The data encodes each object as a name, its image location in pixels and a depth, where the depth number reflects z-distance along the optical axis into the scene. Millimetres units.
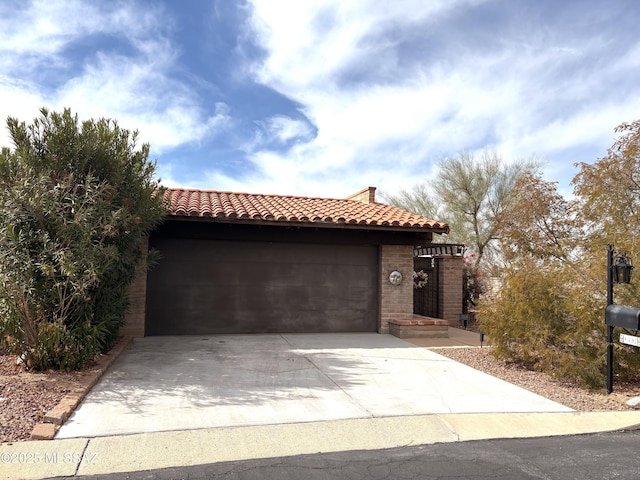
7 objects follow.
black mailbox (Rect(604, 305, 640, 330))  5969
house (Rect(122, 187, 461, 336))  10641
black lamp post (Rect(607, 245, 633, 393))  6327
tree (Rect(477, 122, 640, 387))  6973
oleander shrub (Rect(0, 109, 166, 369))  6230
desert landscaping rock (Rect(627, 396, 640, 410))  5866
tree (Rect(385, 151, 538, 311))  22516
